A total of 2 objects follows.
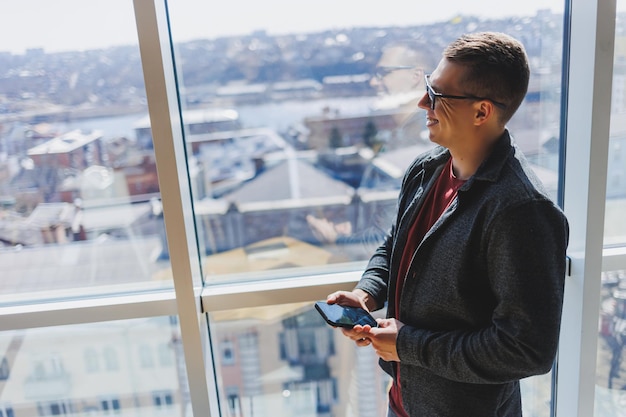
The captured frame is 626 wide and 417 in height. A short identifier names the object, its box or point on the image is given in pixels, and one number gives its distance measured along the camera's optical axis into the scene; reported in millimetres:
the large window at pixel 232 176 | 1706
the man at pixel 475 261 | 1114
